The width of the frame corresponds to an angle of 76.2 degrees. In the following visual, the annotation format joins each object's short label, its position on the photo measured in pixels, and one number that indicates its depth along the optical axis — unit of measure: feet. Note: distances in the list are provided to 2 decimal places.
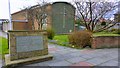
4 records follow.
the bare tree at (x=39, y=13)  35.09
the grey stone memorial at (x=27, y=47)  9.26
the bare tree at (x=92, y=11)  24.90
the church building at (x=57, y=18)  37.25
